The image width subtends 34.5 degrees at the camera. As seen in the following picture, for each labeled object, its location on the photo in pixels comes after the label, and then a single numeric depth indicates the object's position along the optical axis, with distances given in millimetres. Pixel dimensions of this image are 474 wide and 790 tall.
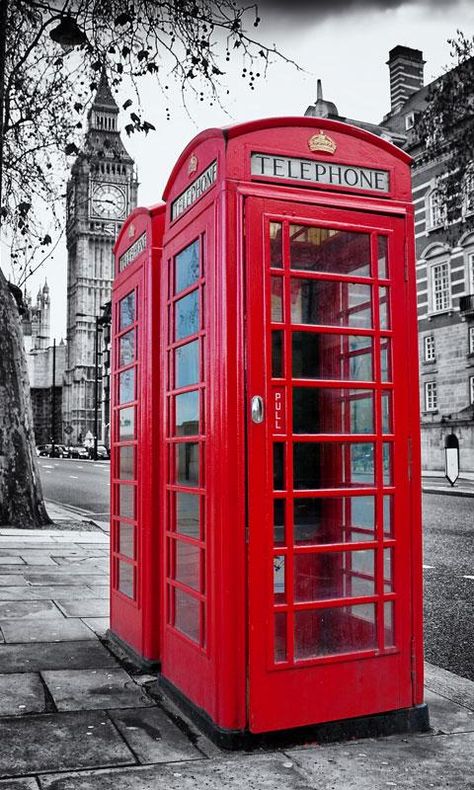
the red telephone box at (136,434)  4488
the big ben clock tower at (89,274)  122812
